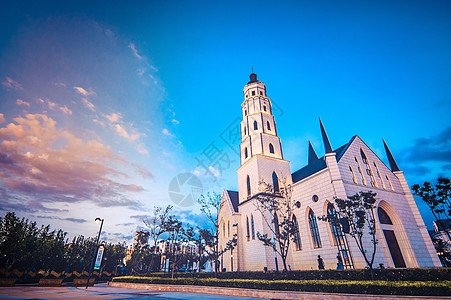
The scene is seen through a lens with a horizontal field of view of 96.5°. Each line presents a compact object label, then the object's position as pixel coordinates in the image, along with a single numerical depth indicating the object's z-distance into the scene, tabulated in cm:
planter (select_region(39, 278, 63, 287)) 2143
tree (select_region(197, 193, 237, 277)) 2728
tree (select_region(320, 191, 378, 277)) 1602
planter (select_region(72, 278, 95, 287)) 2260
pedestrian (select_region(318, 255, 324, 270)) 1952
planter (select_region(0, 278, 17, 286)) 1856
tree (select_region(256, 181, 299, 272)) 2303
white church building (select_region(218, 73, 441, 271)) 2197
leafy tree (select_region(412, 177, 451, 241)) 2051
